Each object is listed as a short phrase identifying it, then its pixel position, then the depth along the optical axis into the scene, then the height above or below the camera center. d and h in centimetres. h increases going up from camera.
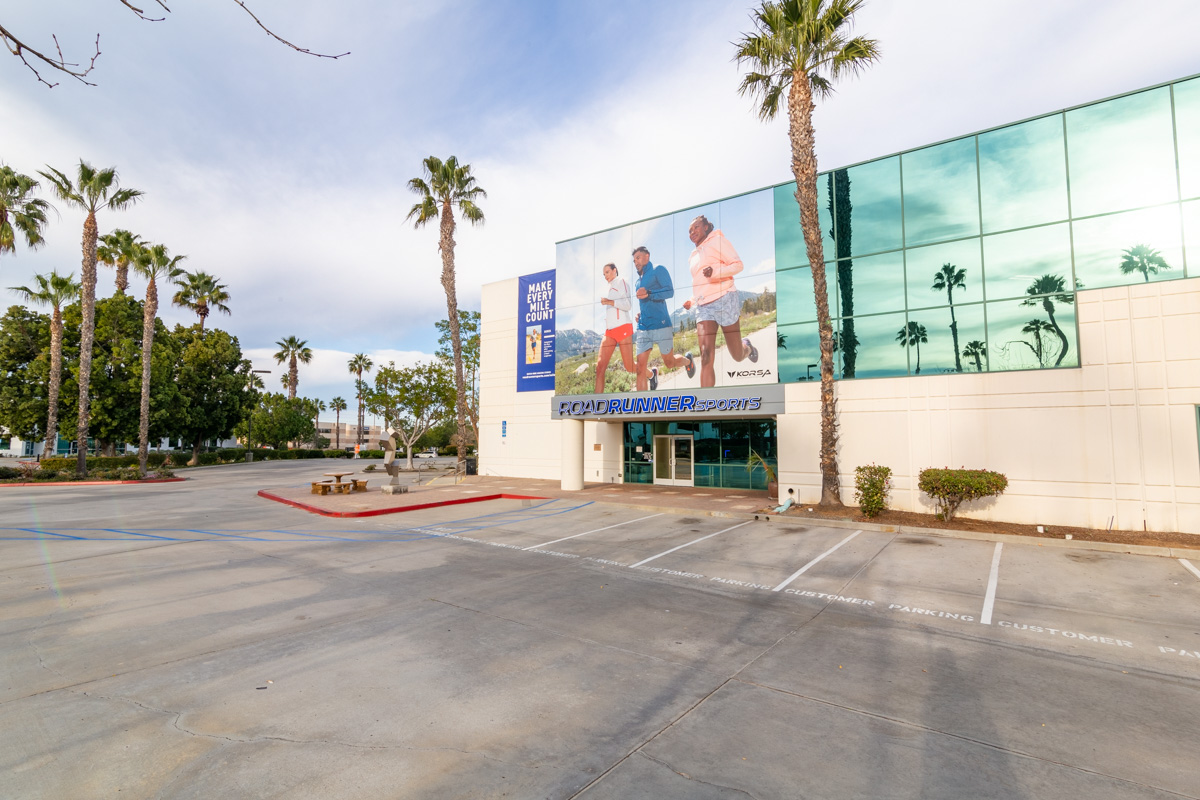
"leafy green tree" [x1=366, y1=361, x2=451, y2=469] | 3822 +299
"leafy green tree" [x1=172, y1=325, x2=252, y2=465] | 4434 +464
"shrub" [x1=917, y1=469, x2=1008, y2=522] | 1423 -141
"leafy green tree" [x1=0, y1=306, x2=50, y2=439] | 3509 +471
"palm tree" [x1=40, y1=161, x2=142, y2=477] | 2970 +1155
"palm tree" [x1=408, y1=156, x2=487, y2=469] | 3117 +1304
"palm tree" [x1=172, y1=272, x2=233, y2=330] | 4891 +1314
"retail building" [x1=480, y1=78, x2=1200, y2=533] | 1354 +333
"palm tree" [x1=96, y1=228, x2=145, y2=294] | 3450 +1209
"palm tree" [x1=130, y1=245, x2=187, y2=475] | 3444 +912
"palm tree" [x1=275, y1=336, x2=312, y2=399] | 7680 +1193
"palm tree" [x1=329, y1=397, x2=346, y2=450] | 10462 +651
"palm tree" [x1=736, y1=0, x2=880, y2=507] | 1638 +1009
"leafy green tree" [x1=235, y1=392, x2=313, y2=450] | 6688 +244
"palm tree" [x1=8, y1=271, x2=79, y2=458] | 3131 +836
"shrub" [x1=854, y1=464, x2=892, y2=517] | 1509 -152
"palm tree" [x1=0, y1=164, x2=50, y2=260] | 2856 +1234
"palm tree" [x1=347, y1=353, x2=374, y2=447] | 9125 +1226
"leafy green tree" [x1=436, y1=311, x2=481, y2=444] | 4862 +783
